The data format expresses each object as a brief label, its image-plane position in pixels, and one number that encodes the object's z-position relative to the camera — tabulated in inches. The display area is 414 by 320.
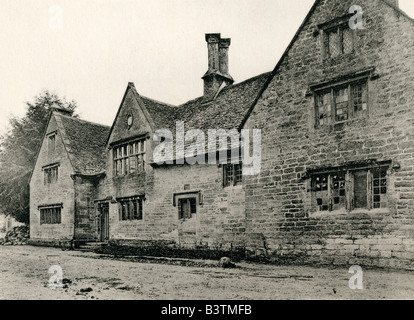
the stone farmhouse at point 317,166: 437.4
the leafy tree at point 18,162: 1200.8
